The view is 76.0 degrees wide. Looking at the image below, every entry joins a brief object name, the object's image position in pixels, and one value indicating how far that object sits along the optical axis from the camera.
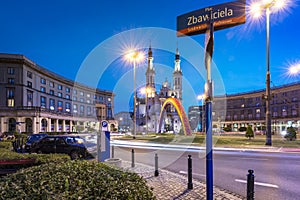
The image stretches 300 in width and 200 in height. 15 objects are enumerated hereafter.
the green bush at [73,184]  2.72
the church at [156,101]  82.62
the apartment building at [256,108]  74.72
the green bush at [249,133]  30.85
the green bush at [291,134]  26.72
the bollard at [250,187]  4.32
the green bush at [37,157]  6.35
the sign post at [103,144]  9.95
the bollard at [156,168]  8.53
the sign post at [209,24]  4.06
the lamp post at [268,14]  17.25
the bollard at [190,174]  6.72
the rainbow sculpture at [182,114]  34.81
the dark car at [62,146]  14.13
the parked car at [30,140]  18.05
